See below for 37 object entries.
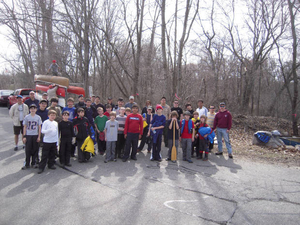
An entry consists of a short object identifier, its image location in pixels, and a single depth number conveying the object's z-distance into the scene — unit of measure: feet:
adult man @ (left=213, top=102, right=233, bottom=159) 24.22
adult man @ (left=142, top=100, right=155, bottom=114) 26.68
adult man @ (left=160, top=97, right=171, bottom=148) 26.59
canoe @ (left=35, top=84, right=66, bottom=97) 38.29
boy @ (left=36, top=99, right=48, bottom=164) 20.76
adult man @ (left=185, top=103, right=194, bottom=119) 26.43
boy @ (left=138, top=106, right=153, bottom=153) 25.01
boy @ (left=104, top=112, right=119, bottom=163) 21.29
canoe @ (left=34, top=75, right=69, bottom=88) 40.32
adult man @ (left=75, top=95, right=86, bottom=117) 24.70
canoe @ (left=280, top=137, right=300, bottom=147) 37.66
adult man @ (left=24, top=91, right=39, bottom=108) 24.89
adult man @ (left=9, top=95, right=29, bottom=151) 23.16
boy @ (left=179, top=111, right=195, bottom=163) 22.12
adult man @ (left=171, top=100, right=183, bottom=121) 27.02
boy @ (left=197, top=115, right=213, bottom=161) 22.53
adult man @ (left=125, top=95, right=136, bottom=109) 27.64
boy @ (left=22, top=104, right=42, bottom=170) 18.04
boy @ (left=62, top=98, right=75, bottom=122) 22.79
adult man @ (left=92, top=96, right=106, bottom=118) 25.69
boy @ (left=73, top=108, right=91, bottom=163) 20.44
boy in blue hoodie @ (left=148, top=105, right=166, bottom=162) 21.97
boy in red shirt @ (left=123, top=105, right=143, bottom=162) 21.57
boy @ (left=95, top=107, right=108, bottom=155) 22.97
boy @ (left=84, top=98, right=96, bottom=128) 23.43
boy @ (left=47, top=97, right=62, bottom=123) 22.14
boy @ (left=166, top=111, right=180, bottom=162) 21.97
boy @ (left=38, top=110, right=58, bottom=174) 17.48
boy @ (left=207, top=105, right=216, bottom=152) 26.35
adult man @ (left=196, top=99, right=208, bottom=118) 26.58
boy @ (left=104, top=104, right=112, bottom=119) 24.39
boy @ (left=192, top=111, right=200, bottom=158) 23.62
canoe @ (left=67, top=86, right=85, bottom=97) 42.71
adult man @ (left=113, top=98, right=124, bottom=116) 25.14
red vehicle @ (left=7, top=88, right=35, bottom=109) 60.84
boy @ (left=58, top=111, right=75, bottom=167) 19.05
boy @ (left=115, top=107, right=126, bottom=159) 22.38
